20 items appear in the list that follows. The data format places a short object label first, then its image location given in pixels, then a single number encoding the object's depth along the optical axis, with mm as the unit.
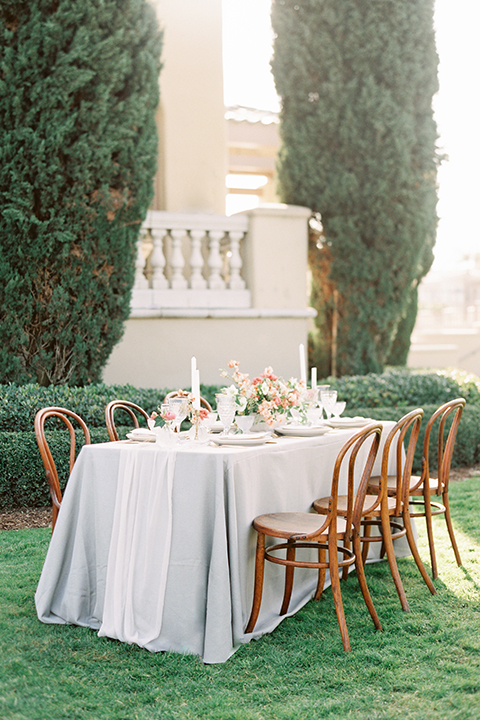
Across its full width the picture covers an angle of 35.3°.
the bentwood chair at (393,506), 4012
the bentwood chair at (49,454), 3986
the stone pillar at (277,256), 8312
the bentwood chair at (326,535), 3494
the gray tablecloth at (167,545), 3439
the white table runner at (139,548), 3502
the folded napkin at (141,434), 4005
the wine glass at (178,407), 3750
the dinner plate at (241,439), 3825
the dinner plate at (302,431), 4398
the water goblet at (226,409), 3998
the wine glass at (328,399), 4809
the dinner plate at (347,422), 4861
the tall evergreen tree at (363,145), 8906
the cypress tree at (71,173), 6344
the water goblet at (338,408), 4867
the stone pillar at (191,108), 9625
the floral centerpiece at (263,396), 4176
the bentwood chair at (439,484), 4602
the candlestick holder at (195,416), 3869
